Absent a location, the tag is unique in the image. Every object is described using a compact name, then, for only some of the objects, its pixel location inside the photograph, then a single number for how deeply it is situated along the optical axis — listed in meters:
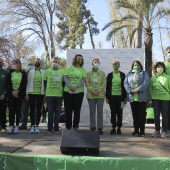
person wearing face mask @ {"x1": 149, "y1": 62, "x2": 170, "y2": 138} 6.50
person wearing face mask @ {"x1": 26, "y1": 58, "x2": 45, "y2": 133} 7.11
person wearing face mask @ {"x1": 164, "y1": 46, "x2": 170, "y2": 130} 7.01
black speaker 4.68
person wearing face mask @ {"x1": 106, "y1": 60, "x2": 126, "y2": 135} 6.99
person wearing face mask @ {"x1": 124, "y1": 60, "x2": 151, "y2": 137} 6.57
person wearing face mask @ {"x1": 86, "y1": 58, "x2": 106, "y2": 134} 7.03
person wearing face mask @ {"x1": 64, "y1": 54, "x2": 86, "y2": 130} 6.89
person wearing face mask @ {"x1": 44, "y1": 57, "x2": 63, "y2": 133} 6.99
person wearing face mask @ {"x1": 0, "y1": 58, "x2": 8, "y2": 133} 7.08
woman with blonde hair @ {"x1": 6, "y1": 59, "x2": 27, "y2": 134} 6.93
